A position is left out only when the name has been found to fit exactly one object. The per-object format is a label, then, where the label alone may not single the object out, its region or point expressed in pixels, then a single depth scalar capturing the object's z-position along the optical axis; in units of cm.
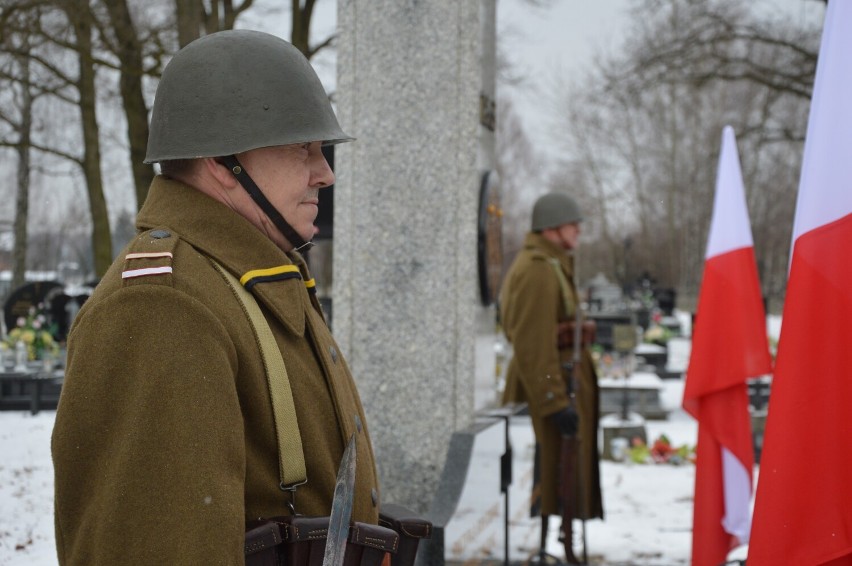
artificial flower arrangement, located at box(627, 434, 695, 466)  880
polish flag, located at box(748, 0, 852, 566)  231
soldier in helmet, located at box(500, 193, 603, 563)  550
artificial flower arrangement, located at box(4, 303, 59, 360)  1109
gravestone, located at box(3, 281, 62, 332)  1351
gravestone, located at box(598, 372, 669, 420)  1127
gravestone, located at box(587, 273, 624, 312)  2110
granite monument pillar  479
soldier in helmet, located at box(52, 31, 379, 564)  154
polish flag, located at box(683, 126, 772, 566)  441
